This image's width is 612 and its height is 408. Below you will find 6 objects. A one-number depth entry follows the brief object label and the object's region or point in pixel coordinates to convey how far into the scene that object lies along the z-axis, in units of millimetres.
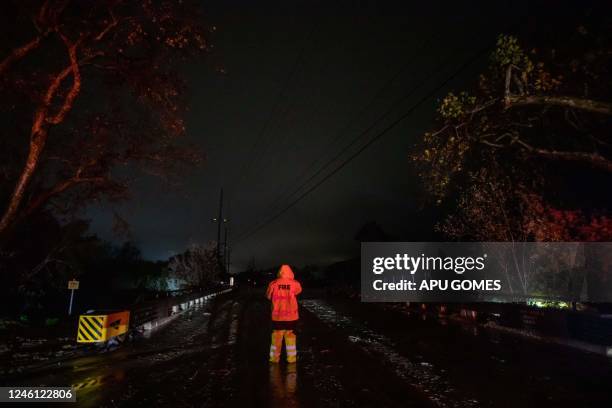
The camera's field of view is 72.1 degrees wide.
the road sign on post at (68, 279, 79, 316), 19634
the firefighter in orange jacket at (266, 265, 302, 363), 8672
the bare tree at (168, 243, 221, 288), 71812
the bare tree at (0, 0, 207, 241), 10109
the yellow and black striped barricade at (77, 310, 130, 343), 10479
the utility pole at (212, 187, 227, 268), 52300
